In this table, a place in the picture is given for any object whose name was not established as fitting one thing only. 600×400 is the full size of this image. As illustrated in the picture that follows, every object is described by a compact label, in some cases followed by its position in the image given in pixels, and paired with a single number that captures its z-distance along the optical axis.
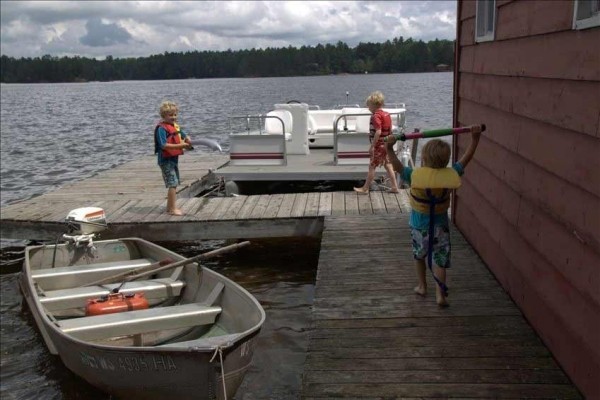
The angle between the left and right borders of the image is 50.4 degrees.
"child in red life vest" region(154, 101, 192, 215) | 8.11
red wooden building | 3.28
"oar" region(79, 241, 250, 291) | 6.05
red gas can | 5.66
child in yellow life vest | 4.49
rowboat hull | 4.35
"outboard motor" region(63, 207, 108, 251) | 7.43
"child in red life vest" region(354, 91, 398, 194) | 9.05
